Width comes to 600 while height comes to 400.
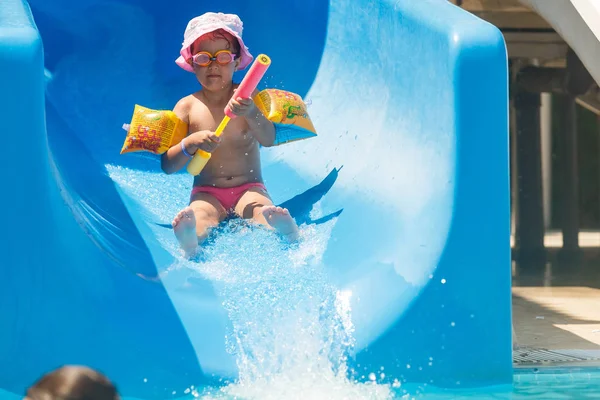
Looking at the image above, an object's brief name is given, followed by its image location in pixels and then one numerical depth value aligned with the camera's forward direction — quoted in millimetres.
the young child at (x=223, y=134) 6145
